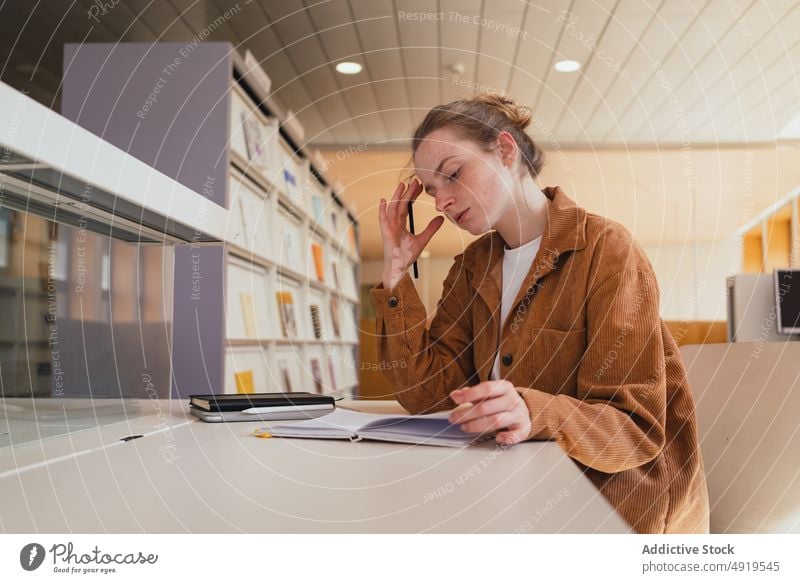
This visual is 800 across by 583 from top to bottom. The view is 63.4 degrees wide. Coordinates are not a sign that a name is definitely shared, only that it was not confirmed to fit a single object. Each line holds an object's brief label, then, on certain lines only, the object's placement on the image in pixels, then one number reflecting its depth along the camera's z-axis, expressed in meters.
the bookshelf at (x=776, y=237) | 6.04
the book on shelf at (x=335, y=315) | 4.46
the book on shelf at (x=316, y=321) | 3.86
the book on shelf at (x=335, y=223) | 4.63
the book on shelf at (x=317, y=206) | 3.91
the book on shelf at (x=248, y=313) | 2.49
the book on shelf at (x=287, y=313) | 3.11
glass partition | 0.83
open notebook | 0.73
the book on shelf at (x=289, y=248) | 3.20
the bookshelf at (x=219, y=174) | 2.09
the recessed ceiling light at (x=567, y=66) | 3.54
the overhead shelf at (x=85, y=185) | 0.52
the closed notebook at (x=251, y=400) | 0.95
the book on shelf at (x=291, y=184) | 3.22
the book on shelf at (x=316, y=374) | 3.78
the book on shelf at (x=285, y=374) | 3.05
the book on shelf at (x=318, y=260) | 3.91
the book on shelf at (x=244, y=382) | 2.38
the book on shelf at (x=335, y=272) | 4.45
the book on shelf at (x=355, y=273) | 5.31
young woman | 0.74
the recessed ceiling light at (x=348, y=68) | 3.48
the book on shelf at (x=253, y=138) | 2.47
